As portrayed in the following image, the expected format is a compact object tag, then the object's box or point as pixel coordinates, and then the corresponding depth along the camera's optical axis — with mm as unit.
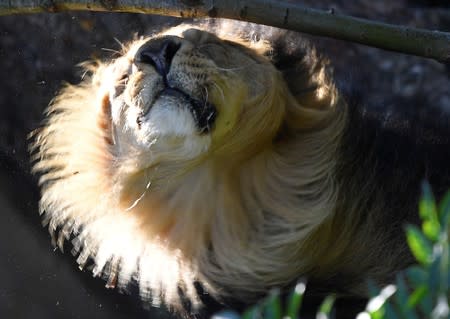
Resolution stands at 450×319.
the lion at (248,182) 6051
